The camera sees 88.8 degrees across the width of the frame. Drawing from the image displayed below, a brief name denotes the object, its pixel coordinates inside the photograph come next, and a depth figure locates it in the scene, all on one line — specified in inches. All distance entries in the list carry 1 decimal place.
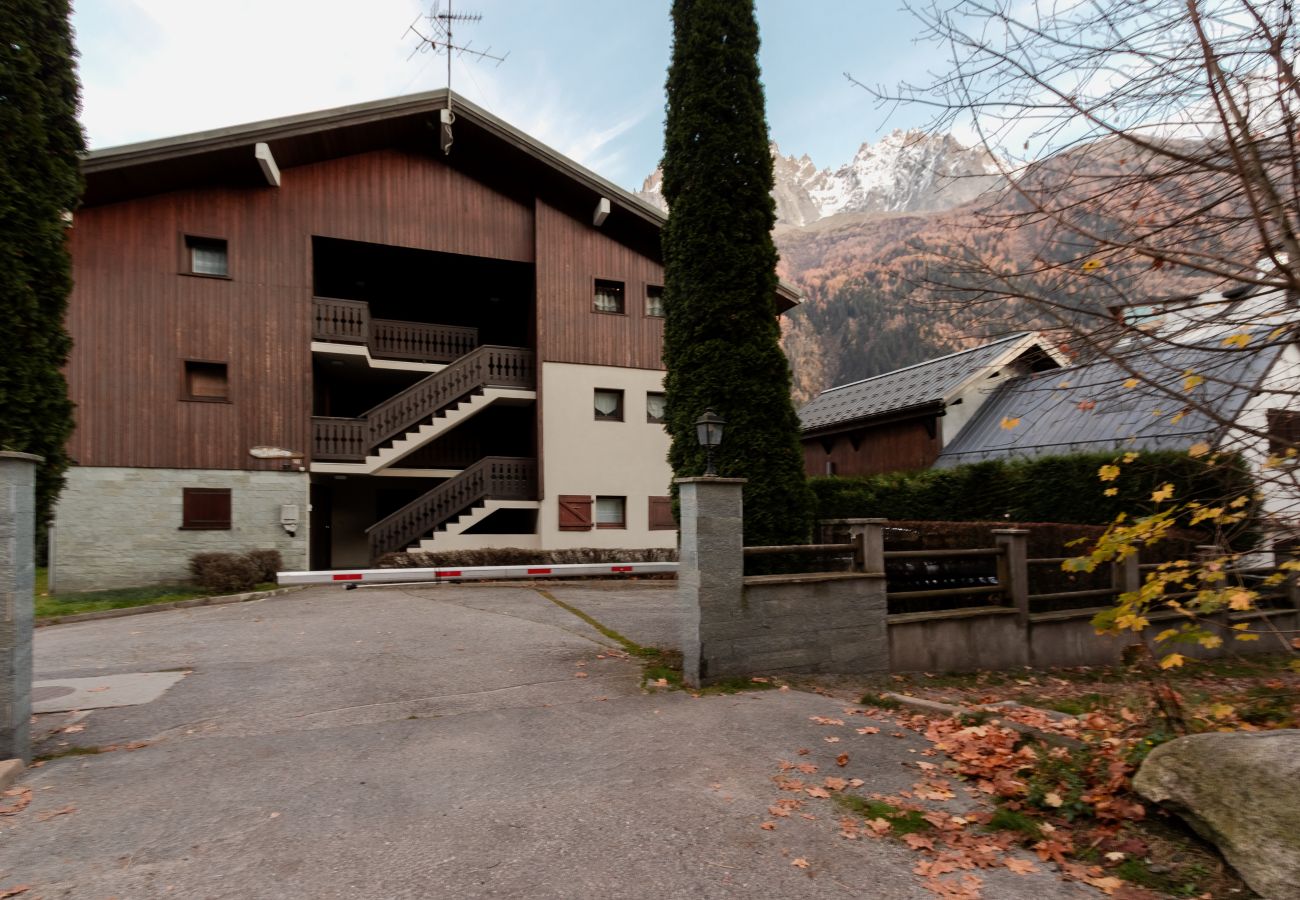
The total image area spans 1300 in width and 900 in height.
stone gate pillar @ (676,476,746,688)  263.6
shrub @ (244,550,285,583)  596.1
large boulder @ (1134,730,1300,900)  117.5
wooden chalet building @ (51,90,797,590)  601.9
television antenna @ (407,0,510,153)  757.6
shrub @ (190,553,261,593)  555.8
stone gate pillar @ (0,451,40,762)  181.3
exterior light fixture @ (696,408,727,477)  311.6
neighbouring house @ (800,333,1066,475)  851.4
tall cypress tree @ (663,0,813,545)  333.4
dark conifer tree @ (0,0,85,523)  202.1
